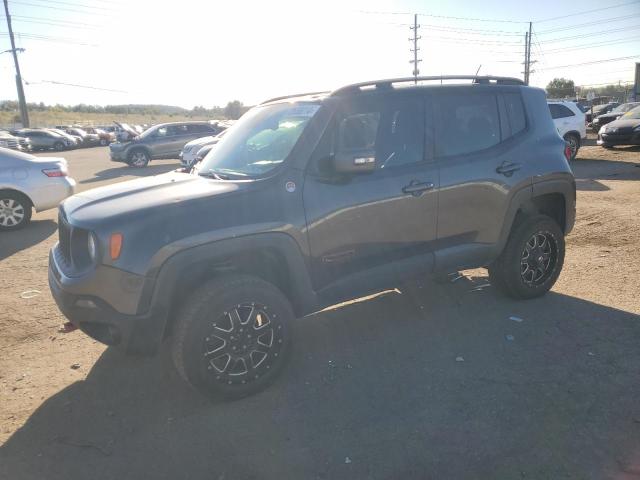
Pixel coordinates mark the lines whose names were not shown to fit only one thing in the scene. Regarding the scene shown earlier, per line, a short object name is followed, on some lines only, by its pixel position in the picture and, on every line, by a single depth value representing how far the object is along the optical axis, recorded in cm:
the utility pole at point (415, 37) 5671
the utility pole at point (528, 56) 6003
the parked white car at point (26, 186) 838
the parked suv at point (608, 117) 2334
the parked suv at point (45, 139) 3459
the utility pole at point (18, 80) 4262
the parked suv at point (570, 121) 1489
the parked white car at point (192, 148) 1520
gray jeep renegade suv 296
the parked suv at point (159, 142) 1988
